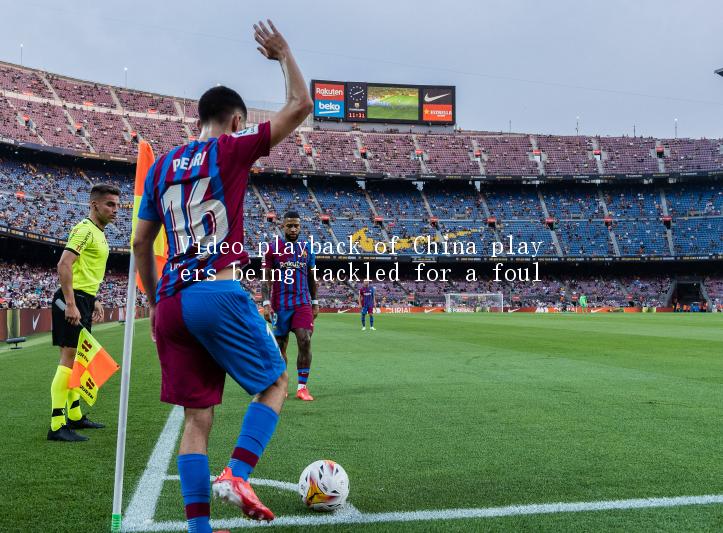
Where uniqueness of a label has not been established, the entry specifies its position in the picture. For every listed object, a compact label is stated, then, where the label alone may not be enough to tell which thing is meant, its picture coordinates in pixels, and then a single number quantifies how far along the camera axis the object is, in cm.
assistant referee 588
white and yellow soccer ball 375
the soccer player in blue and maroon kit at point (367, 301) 2728
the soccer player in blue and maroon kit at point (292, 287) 859
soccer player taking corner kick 312
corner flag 342
